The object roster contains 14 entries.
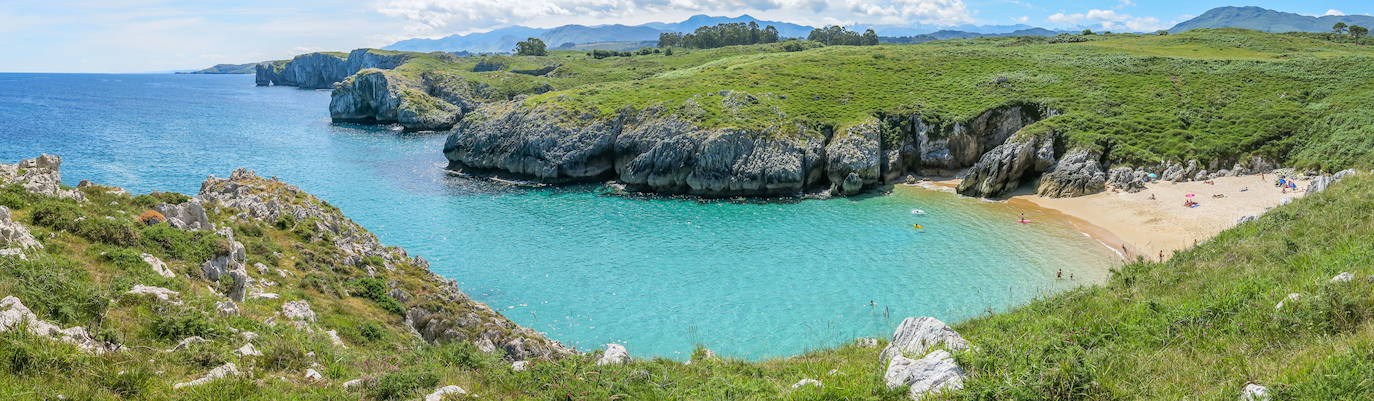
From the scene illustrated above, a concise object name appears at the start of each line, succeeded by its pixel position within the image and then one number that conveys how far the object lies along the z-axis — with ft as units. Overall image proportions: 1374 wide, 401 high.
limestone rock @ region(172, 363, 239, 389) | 33.83
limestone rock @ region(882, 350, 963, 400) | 31.53
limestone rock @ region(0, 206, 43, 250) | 44.19
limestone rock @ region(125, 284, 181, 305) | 42.86
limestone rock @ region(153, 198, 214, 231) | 66.13
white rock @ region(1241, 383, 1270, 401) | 26.26
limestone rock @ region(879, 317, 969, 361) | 38.50
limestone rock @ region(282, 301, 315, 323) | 52.87
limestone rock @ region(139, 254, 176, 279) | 49.93
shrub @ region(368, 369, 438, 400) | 35.73
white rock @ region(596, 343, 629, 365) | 47.21
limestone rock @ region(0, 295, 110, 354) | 32.81
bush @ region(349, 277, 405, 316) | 70.44
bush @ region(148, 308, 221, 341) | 38.75
